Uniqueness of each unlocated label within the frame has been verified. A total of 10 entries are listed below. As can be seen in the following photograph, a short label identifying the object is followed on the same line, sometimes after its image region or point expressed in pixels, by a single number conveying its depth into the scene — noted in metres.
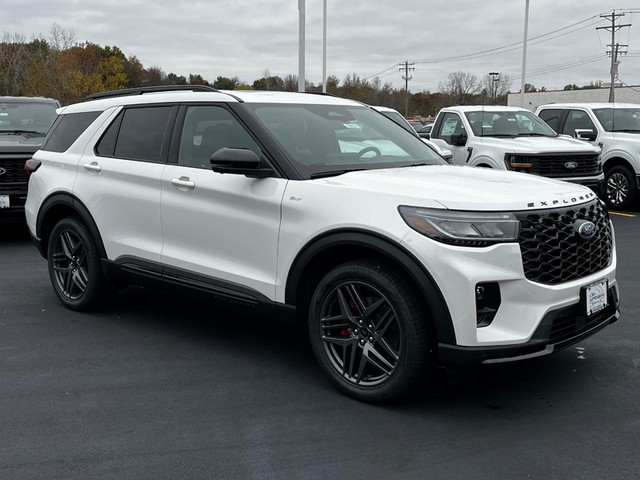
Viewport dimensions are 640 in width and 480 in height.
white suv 3.66
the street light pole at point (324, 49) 28.65
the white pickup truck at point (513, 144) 11.34
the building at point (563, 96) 68.91
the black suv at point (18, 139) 9.16
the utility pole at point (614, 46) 61.79
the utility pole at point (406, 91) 81.70
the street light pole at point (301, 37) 18.72
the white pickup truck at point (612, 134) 12.77
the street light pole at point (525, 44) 34.44
